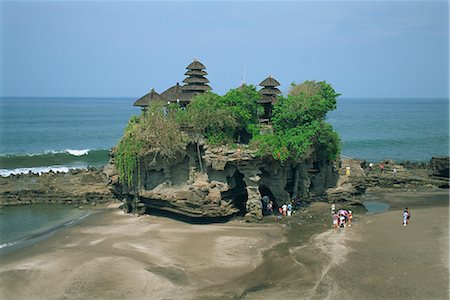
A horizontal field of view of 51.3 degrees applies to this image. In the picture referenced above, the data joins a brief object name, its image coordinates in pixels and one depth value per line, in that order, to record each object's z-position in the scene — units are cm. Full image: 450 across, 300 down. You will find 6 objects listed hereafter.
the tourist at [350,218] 3122
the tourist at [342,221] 3047
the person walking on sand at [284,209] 3309
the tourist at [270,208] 3325
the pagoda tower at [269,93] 3819
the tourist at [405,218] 2996
